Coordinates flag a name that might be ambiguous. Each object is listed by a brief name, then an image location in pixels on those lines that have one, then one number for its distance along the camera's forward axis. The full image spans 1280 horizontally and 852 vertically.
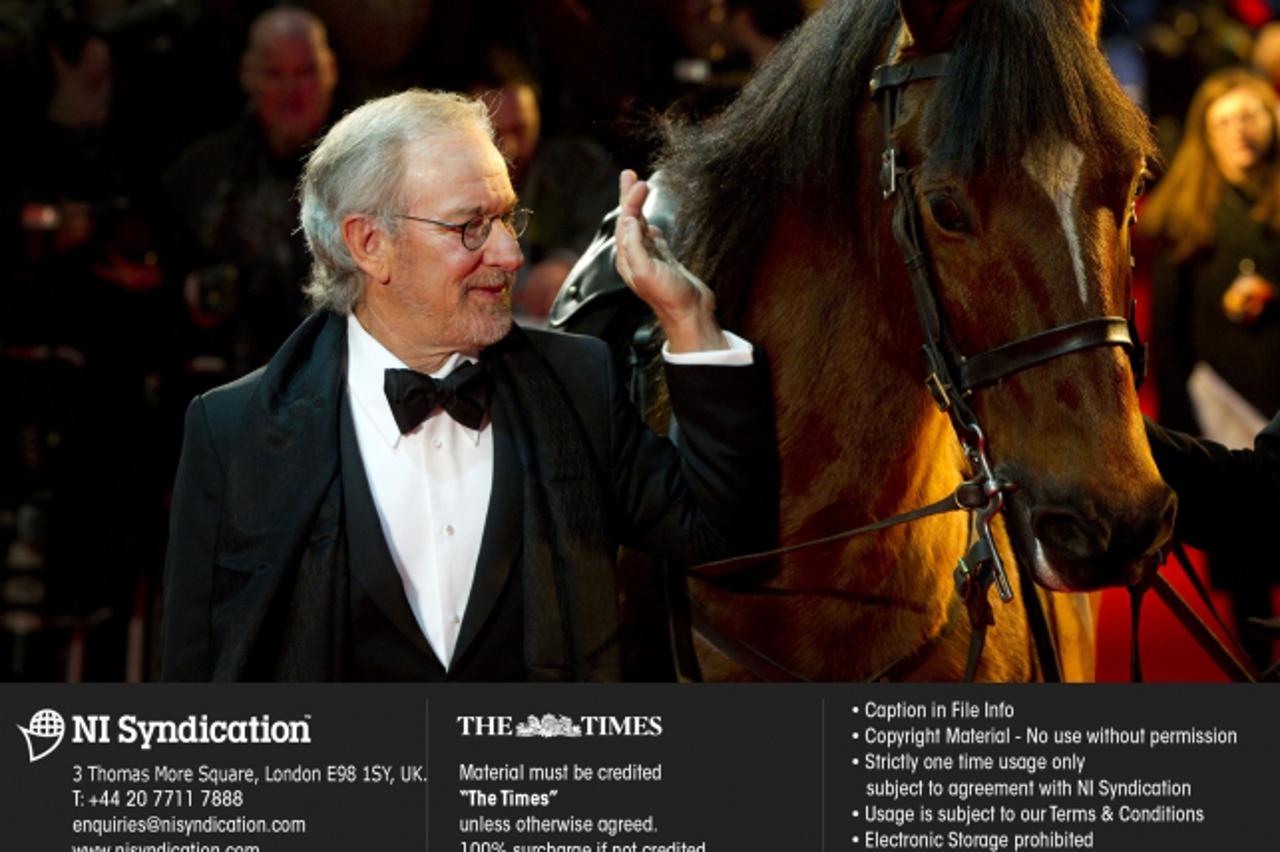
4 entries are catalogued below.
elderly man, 5.58
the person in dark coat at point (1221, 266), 14.28
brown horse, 5.20
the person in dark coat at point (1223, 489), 6.35
